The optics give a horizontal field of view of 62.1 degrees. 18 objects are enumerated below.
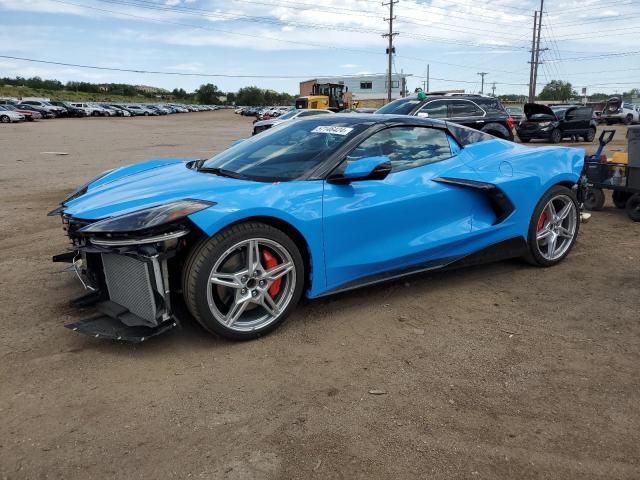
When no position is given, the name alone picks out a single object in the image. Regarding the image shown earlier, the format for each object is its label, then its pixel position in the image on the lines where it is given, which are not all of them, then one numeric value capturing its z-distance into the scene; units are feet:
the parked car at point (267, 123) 69.66
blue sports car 10.20
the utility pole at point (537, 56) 184.43
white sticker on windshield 12.96
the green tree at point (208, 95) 418.31
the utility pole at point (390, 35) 183.83
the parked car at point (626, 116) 116.15
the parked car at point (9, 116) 134.21
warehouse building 249.75
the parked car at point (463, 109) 39.37
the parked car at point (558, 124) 66.44
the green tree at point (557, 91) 349.61
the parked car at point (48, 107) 166.91
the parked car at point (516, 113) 93.29
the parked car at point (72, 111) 179.22
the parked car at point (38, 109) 157.38
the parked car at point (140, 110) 214.28
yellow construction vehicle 114.21
